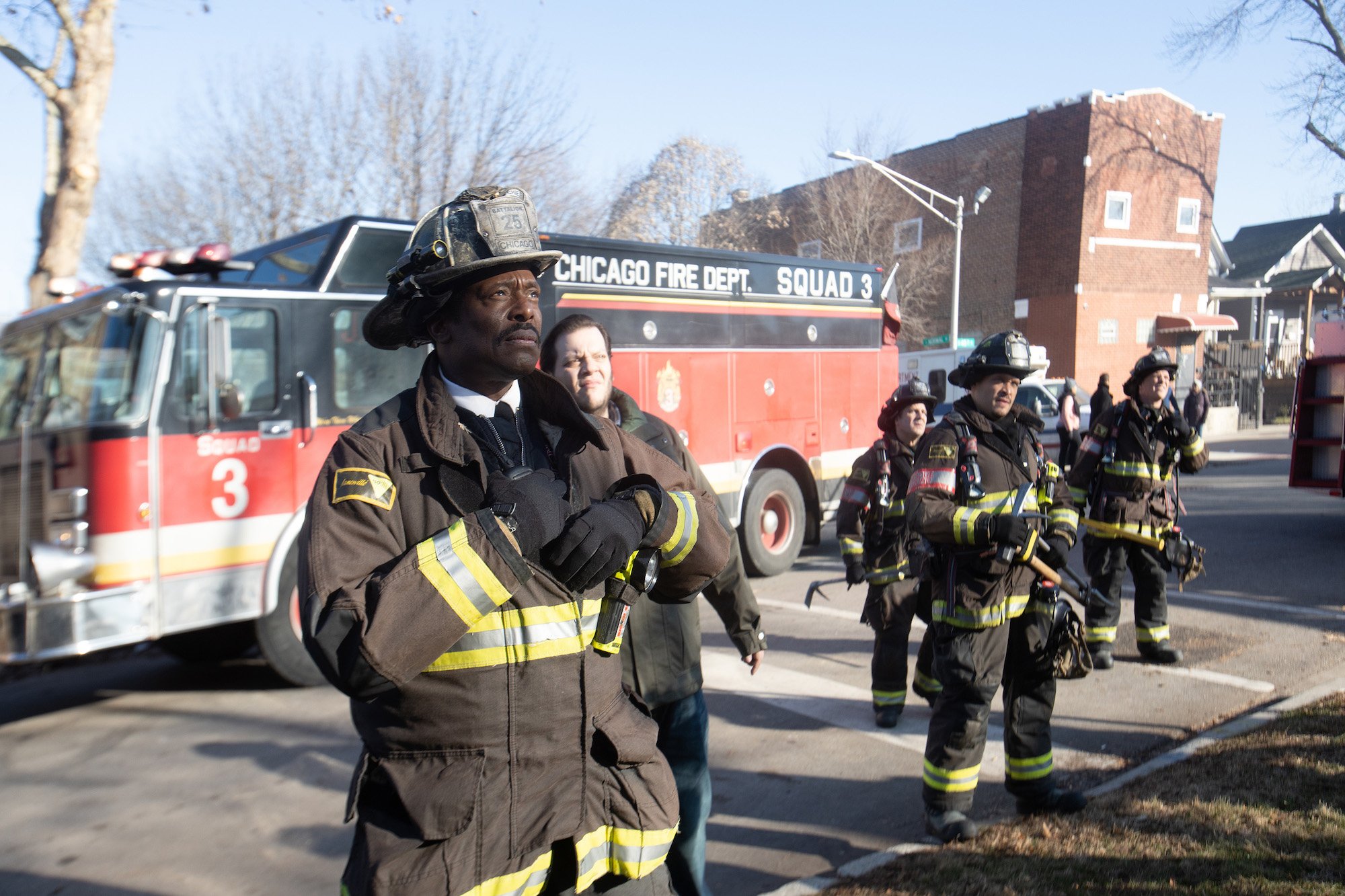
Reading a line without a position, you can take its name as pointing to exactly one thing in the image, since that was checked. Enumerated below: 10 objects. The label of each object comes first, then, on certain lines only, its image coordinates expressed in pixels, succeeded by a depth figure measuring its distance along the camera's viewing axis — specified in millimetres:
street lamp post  20406
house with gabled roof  33344
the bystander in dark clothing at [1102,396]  14516
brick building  27859
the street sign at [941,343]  21484
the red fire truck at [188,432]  5367
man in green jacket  2965
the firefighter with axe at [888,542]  5203
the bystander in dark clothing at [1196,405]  14781
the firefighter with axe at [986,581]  3711
